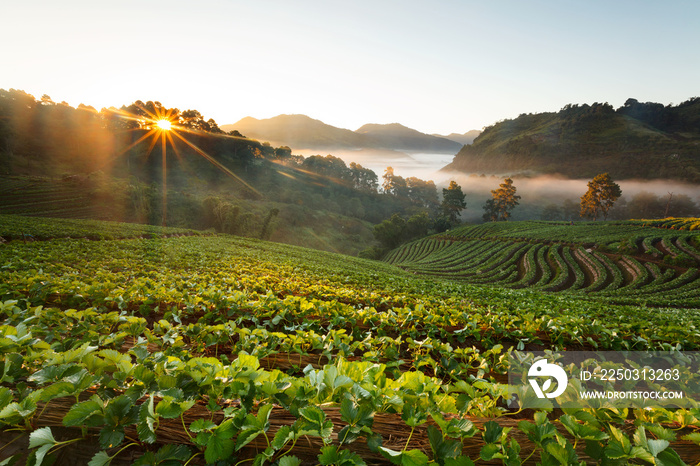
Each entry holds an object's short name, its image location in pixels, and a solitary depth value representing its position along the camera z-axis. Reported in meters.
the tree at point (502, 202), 105.00
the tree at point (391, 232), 87.74
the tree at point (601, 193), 79.81
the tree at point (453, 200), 113.19
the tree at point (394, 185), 164.75
